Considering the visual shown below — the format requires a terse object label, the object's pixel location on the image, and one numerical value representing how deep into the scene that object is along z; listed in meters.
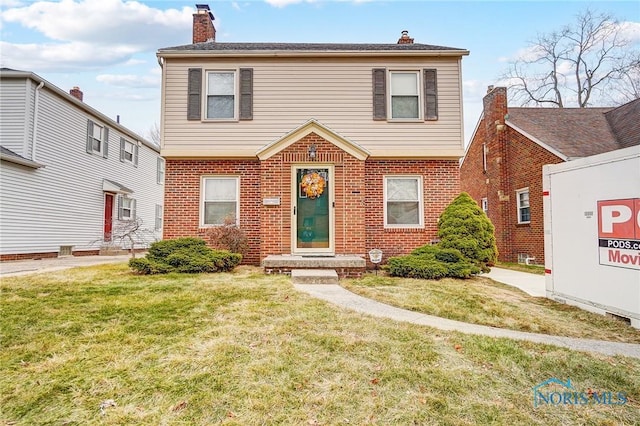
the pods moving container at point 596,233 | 4.44
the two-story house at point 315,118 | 9.30
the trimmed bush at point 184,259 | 7.43
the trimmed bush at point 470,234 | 8.16
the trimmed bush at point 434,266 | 7.36
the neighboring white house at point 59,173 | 11.36
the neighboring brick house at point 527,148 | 11.72
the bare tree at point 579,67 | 21.27
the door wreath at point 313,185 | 8.55
